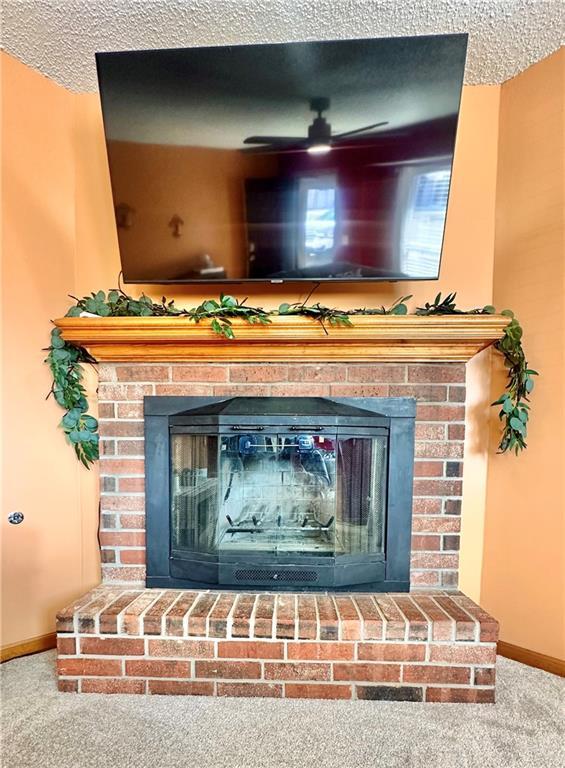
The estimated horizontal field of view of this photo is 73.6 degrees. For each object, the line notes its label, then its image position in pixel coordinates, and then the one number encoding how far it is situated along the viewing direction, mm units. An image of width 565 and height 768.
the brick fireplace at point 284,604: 1184
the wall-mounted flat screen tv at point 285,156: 1220
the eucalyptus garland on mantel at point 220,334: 1234
